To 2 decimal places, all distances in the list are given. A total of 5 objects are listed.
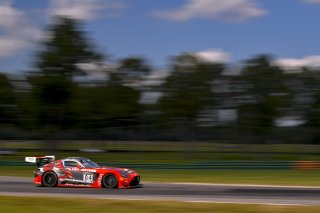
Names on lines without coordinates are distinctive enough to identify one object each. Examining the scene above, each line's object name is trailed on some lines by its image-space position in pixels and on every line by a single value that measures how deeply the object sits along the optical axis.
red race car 18.06
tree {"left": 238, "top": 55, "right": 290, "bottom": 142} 64.11
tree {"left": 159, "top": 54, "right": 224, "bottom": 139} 64.38
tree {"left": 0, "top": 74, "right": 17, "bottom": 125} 67.88
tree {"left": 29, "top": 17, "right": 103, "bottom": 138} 61.81
